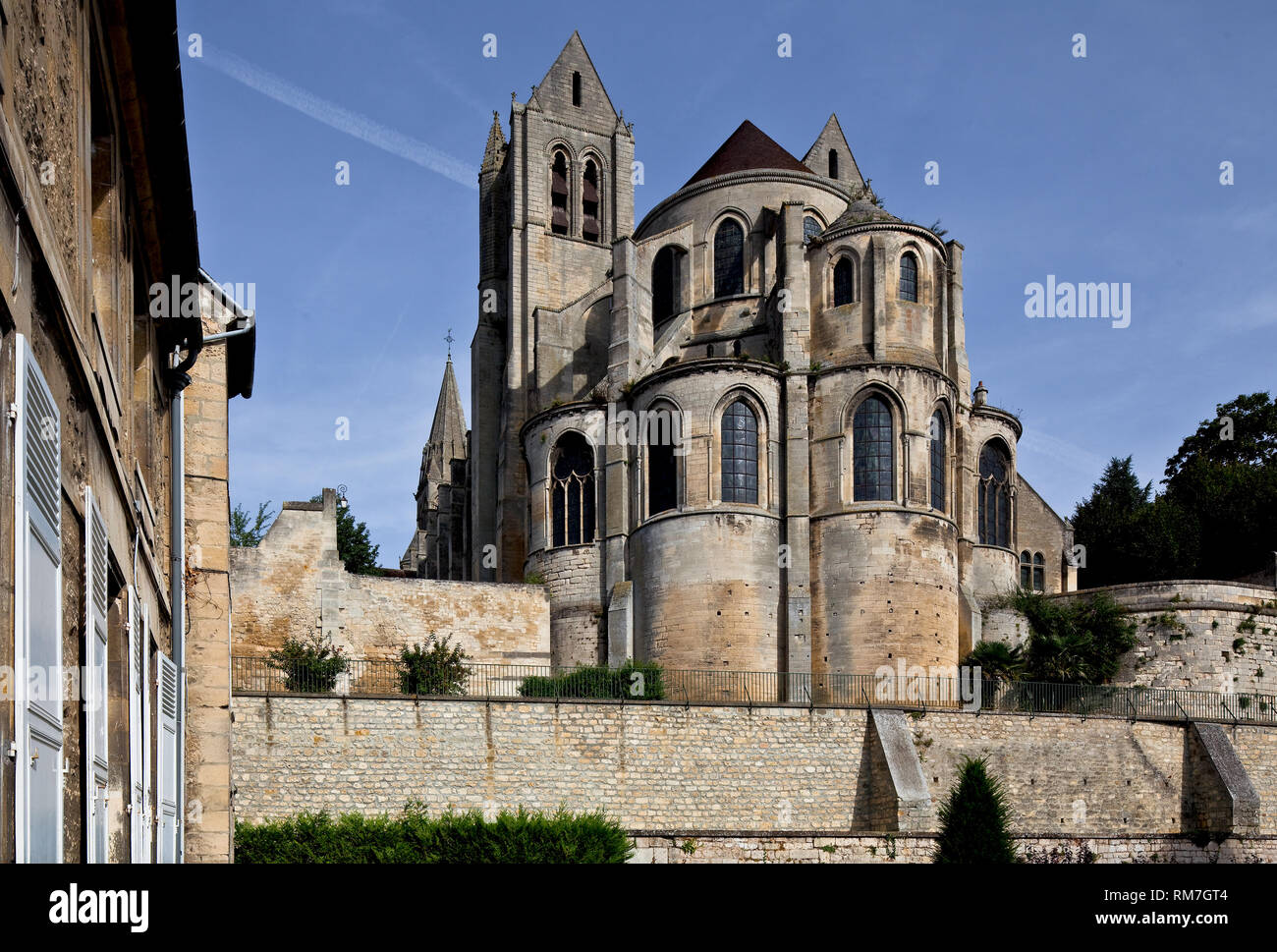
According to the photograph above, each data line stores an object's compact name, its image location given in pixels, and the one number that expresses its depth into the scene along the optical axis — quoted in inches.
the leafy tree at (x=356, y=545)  2234.3
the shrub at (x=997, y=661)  1471.5
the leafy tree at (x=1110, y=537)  1967.3
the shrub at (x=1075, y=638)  1527.1
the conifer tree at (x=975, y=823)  1133.7
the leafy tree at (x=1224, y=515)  1946.4
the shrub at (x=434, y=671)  1318.9
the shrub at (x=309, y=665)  1259.8
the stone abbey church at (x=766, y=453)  1473.9
